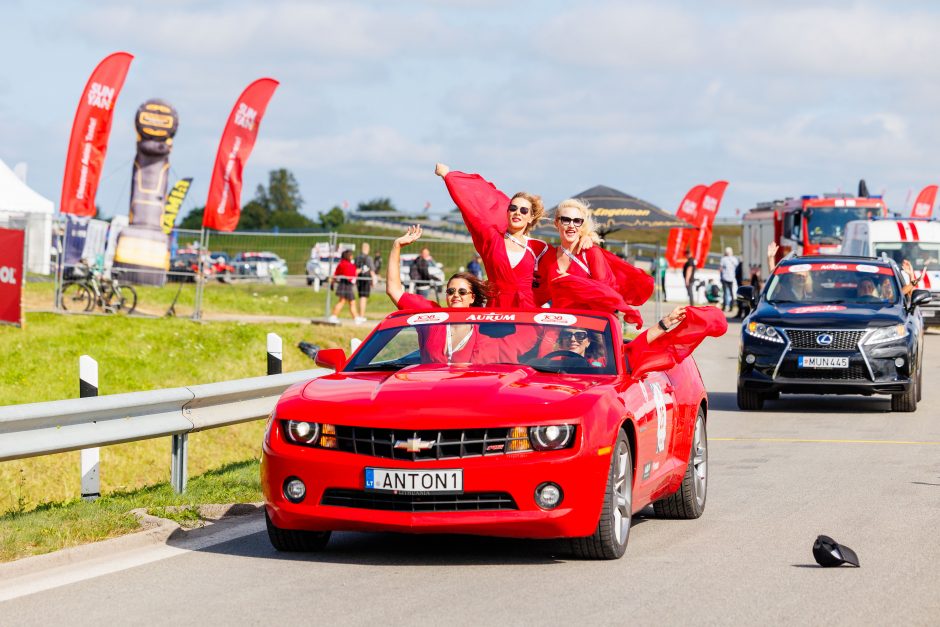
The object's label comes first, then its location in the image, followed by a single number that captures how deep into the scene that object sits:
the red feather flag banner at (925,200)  58.19
